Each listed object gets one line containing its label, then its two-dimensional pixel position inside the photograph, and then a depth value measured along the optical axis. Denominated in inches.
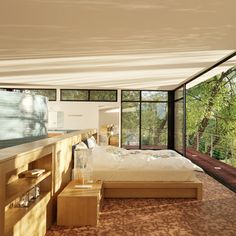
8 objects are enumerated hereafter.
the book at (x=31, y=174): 81.2
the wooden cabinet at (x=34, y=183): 60.5
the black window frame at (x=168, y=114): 319.6
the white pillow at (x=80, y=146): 124.1
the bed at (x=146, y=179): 129.9
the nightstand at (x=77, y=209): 95.4
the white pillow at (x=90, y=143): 162.2
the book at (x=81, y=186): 106.8
